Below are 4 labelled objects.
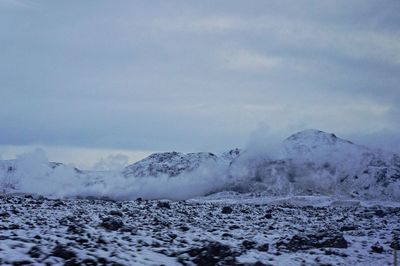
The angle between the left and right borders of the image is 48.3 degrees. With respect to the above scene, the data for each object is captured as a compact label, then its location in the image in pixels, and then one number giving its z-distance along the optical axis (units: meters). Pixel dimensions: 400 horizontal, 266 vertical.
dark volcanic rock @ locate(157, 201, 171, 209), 56.24
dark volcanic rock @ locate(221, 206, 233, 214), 52.08
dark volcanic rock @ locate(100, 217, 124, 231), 23.41
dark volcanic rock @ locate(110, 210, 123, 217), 36.75
